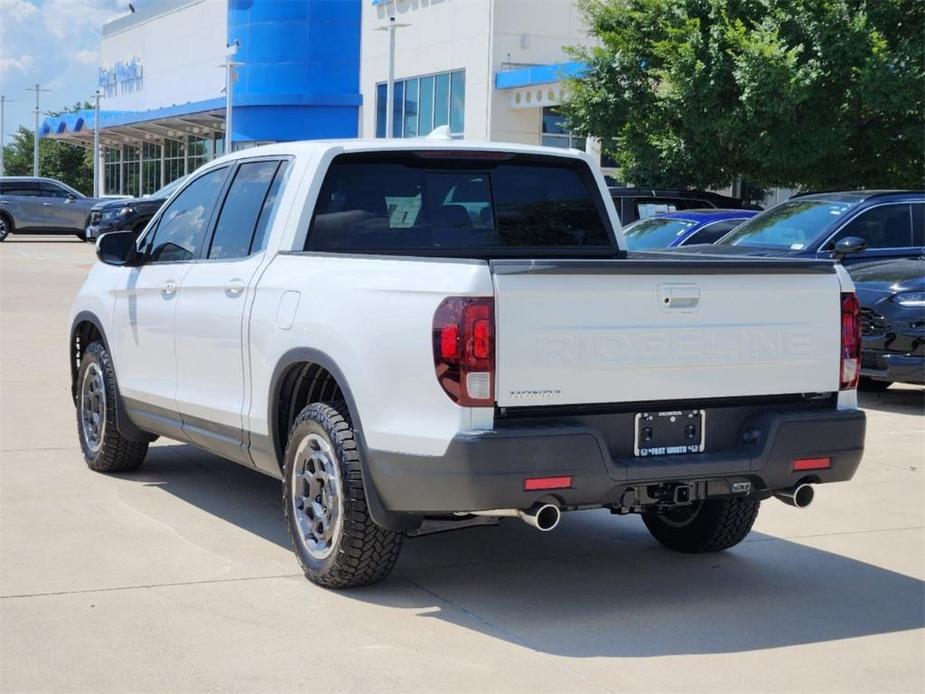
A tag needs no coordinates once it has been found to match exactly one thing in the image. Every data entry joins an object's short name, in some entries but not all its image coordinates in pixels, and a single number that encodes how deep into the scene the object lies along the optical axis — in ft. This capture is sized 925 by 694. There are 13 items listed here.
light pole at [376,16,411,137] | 139.13
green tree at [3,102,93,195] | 343.05
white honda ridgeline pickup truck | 17.20
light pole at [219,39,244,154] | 179.22
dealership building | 143.23
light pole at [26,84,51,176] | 298.49
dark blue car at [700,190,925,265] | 43.96
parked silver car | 128.67
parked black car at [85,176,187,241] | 96.94
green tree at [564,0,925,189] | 74.79
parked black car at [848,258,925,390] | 37.93
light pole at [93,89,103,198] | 234.58
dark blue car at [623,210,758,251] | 54.85
